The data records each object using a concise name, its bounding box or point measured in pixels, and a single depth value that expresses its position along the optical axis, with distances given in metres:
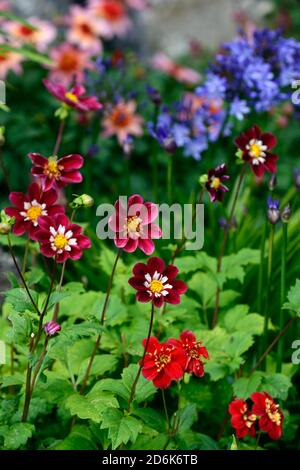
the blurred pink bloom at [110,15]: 3.12
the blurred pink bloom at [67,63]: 2.83
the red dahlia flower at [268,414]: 1.53
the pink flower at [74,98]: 1.76
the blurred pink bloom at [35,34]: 2.84
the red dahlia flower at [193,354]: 1.49
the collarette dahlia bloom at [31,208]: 1.57
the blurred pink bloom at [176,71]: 3.04
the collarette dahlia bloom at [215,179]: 1.60
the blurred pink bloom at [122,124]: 2.71
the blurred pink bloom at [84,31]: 2.95
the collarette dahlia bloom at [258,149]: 1.66
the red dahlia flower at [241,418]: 1.54
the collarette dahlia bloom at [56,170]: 1.57
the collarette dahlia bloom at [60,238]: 1.50
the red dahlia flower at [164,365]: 1.47
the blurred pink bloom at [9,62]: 2.71
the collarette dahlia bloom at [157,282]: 1.48
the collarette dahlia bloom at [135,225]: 1.49
